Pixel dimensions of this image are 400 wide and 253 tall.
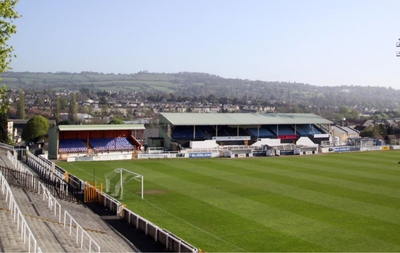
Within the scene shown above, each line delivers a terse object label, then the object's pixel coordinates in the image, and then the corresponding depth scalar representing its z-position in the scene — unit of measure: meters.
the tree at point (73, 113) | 118.12
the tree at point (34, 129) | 71.44
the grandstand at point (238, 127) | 65.38
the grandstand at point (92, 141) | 52.62
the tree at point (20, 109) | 124.69
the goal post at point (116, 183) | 31.53
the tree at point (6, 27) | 21.34
